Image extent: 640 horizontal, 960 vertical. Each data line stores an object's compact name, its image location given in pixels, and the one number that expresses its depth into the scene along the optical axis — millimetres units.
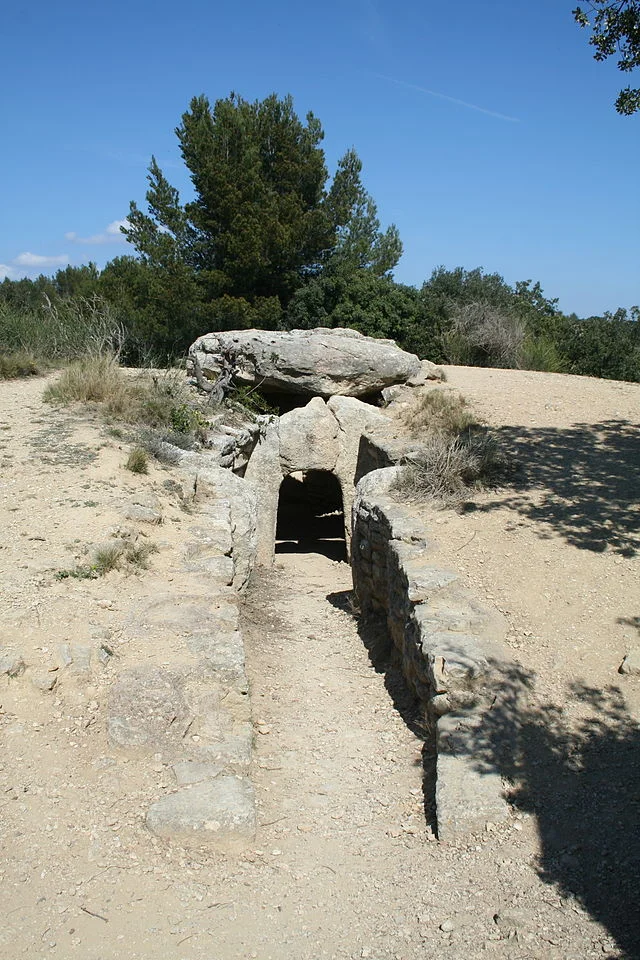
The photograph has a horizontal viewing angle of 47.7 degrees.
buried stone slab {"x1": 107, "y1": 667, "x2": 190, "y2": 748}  4039
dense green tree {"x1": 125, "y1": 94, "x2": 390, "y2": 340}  15039
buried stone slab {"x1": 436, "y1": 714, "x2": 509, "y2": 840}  3783
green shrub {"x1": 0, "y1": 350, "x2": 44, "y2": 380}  11062
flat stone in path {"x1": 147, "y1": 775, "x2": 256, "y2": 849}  3570
